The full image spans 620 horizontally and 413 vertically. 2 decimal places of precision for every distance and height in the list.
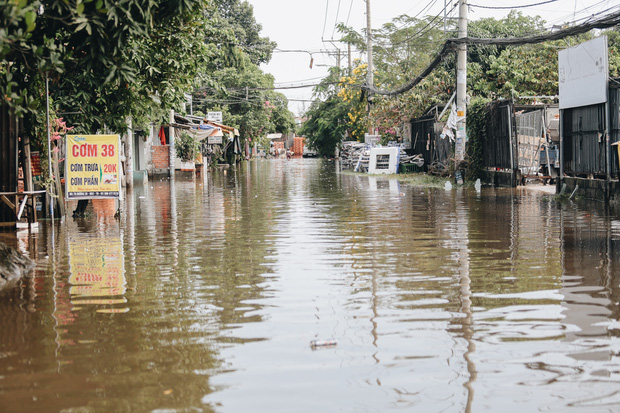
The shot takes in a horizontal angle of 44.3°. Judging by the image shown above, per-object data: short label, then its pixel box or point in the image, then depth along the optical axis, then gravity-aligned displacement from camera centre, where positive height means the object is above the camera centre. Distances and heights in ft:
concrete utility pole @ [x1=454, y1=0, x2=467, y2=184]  93.35 +9.29
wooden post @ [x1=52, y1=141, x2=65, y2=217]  54.29 -0.52
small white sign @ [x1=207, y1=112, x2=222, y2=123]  172.04 +13.61
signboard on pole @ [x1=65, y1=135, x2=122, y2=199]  52.70 +0.84
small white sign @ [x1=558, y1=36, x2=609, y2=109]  61.57 +8.01
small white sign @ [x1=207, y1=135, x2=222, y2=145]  166.88 +8.09
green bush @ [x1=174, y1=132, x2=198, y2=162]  144.13 +5.75
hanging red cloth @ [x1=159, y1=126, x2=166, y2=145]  134.00 +7.41
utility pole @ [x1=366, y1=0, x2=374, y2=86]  154.61 +24.18
